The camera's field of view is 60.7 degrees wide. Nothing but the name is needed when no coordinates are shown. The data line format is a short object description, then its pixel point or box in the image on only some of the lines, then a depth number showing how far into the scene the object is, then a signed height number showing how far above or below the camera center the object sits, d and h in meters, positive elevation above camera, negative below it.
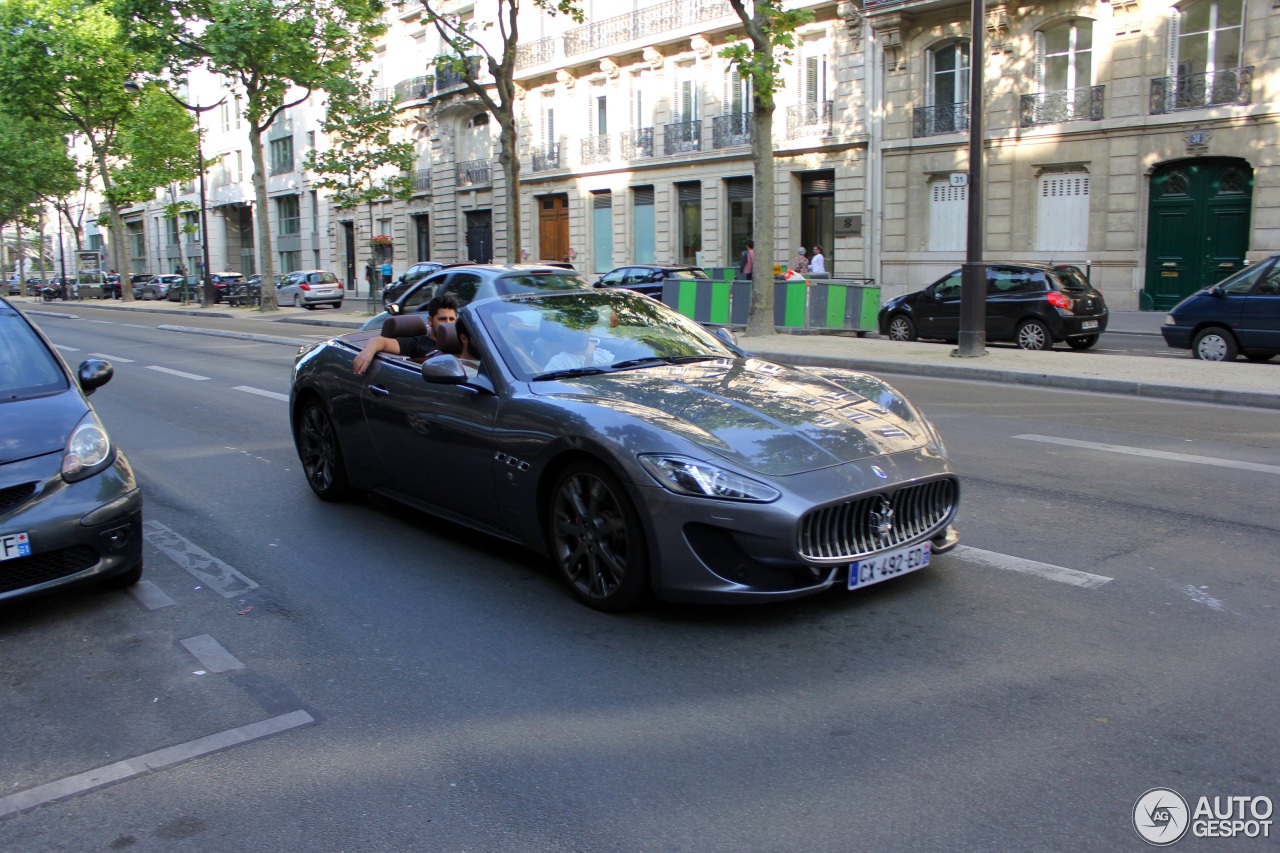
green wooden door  25.06 +1.09
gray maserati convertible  4.48 -0.79
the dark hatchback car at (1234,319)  14.48 -0.63
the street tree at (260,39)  35.34 +8.16
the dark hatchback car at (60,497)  4.89 -0.97
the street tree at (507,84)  26.59 +4.79
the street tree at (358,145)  35.78 +4.61
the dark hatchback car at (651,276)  25.92 +0.07
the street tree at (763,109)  19.08 +3.09
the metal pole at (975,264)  15.72 +0.17
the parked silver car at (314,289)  42.91 -0.23
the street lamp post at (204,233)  44.47 +2.12
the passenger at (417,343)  6.64 -0.38
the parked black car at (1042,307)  17.92 -0.53
